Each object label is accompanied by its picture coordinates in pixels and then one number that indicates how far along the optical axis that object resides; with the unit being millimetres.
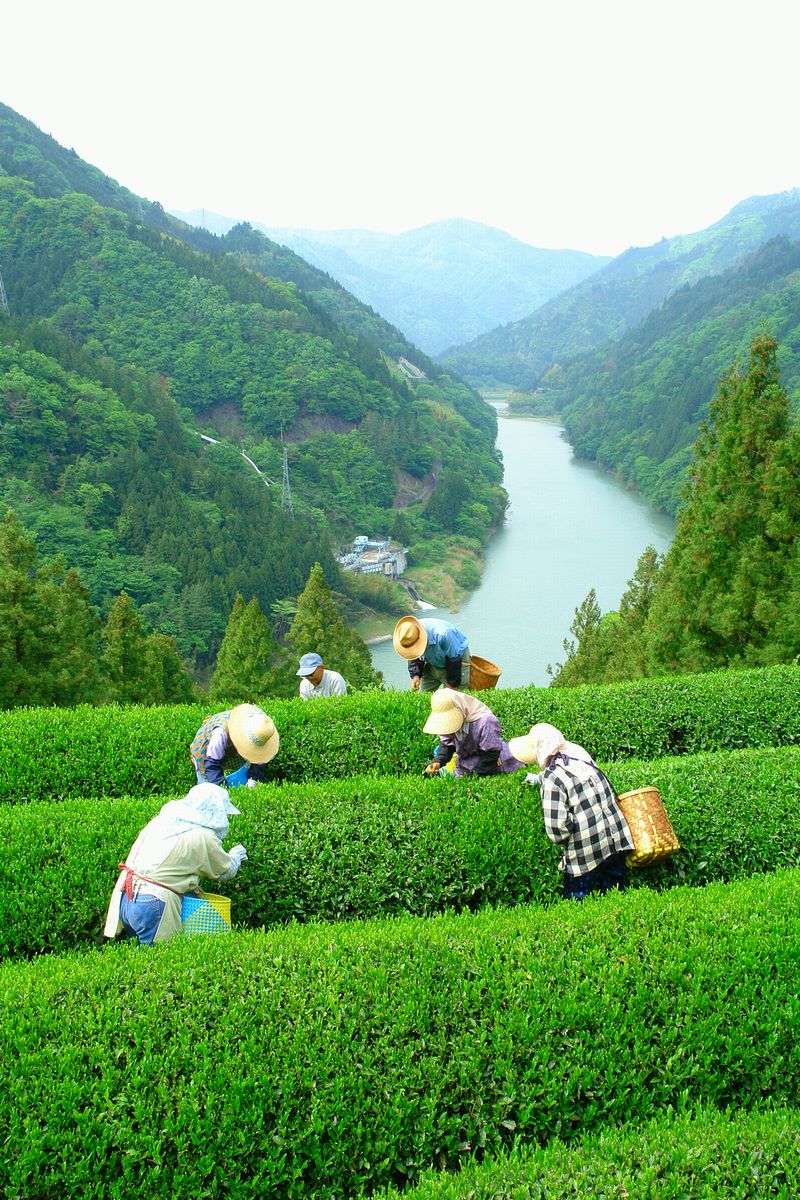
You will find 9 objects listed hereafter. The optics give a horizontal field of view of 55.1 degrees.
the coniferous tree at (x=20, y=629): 17812
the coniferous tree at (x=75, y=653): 18922
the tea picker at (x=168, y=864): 5203
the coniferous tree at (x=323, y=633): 25734
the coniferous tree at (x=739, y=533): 14672
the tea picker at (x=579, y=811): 5723
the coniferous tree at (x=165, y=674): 23469
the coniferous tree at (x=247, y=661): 23953
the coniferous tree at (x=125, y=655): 22828
